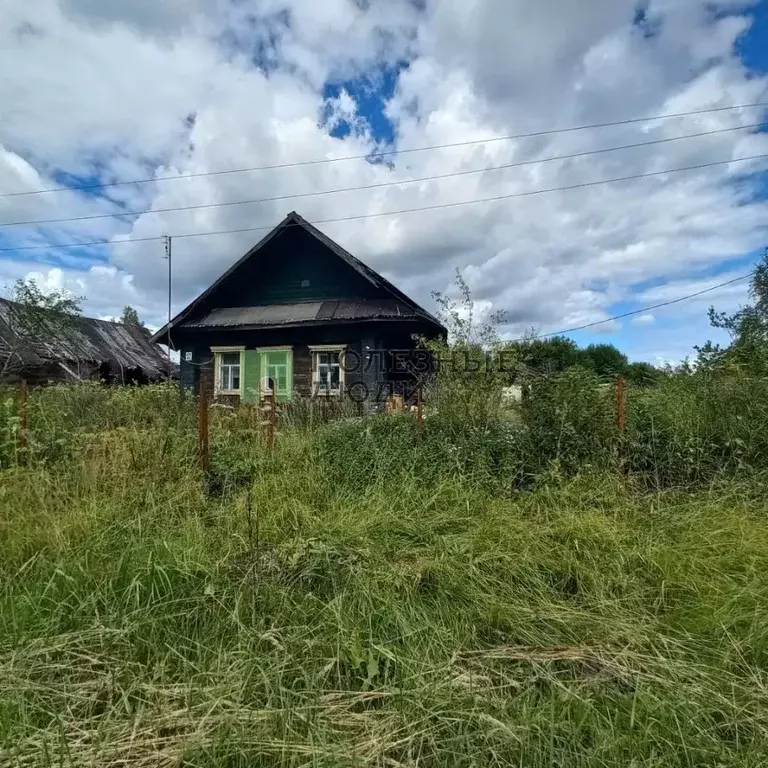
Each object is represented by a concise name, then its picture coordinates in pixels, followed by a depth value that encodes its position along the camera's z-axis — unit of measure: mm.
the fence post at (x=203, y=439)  4645
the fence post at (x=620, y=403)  4480
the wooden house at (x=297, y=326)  11070
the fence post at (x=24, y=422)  4445
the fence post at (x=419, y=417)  5070
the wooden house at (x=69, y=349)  16375
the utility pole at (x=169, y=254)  17352
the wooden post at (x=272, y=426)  5314
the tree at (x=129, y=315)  39919
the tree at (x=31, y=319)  16047
